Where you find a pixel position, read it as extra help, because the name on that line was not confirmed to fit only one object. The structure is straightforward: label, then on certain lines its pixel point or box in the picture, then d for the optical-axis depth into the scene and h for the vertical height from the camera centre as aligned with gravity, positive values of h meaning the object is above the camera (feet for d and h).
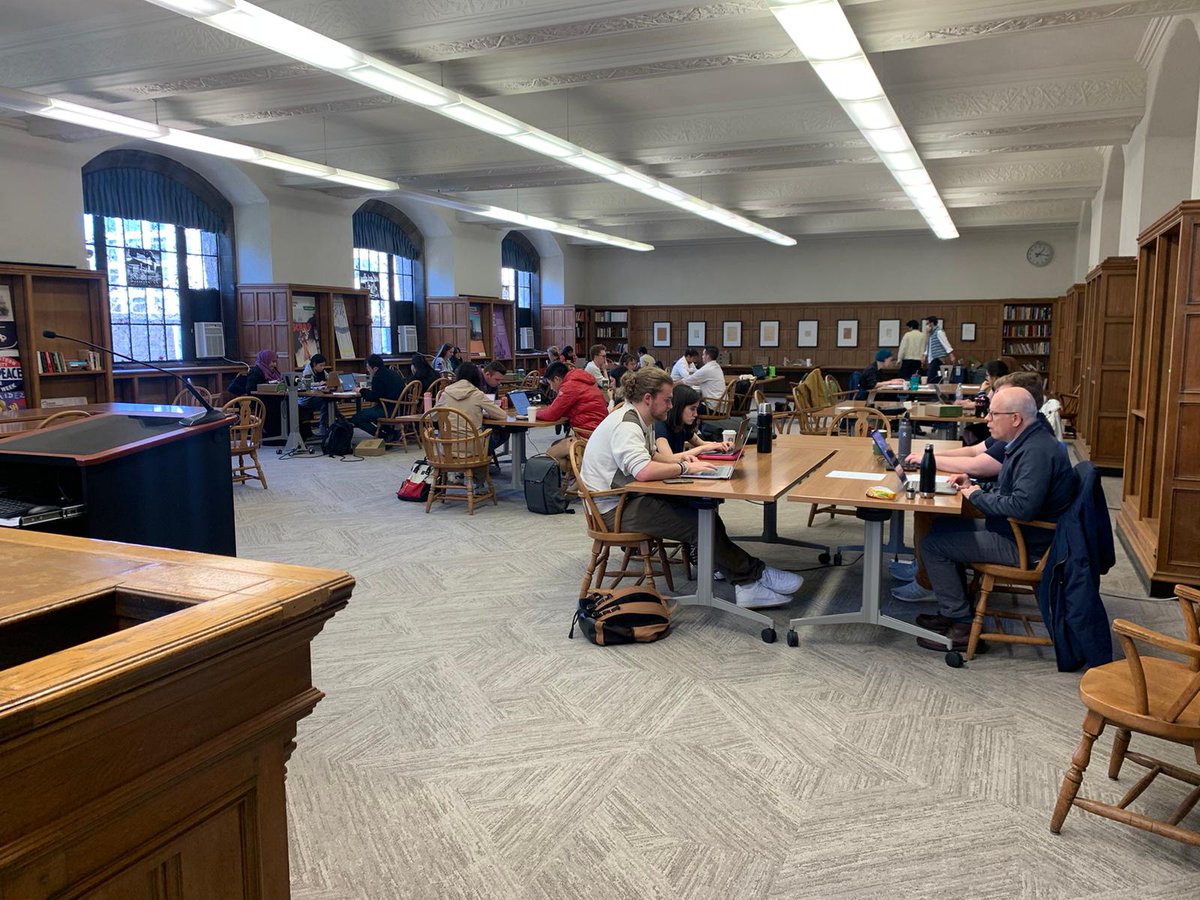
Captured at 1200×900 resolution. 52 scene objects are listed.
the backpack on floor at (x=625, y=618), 12.89 -3.98
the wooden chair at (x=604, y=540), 13.67 -3.02
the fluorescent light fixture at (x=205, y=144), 22.59 +5.26
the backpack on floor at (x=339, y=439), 32.22 -3.40
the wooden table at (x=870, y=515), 11.97 -2.42
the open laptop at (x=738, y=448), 15.16 -1.84
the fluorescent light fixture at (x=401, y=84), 17.48 +5.41
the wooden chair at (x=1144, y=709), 7.22 -3.05
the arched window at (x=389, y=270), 45.52 +4.06
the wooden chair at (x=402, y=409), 33.88 -2.48
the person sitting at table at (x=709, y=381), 35.29 -1.43
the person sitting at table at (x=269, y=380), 33.17 -1.30
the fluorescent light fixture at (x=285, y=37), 14.42 +5.32
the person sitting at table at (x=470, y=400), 22.98 -1.41
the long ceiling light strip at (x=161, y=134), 20.26 +5.40
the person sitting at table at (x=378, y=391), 33.76 -1.73
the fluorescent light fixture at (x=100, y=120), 20.45 +5.39
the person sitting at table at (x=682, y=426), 16.06 -1.48
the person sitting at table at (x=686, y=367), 36.22 -0.92
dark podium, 11.82 -1.85
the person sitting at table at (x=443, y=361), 39.37 -0.69
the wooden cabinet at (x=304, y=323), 37.24 +1.01
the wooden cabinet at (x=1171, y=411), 14.06 -1.11
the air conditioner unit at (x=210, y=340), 36.45 +0.25
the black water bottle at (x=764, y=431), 16.57 -1.61
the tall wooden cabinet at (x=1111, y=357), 25.73 -0.39
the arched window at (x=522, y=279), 58.03 +4.48
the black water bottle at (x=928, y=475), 12.52 -1.84
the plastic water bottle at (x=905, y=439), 15.70 -1.69
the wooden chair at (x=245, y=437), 25.35 -2.67
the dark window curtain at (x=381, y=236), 44.96 +5.75
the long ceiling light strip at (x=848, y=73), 14.65 +5.45
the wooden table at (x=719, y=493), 12.67 -2.12
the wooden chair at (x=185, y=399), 31.99 -1.96
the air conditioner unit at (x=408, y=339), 47.87 +0.36
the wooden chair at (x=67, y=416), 16.32 -1.29
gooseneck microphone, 14.30 -1.16
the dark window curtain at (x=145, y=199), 31.89 +5.58
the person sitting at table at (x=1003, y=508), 11.55 -2.15
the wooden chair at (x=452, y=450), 22.39 -2.66
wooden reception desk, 2.98 -1.44
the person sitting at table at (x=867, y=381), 43.45 -1.81
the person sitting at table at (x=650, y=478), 13.64 -2.08
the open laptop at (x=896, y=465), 12.85 -1.97
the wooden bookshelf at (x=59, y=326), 26.84 +0.63
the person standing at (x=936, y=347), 39.75 -0.11
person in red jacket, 22.41 -1.51
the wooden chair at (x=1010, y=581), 11.74 -3.17
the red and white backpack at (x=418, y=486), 23.81 -3.76
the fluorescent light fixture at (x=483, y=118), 20.51 +5.44
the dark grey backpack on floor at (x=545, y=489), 22.13 -3.58
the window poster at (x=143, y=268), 33.35 +2.99
